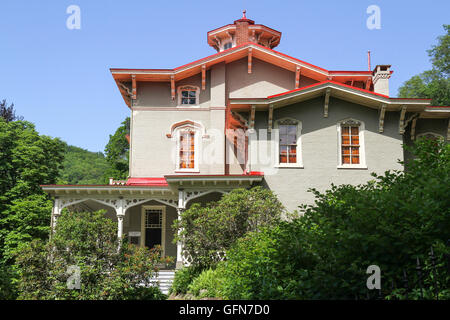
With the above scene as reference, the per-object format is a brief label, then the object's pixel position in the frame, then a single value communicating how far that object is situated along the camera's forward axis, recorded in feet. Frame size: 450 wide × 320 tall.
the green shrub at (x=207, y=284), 43.68
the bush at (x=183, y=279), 54.85
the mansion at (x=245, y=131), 62.18
